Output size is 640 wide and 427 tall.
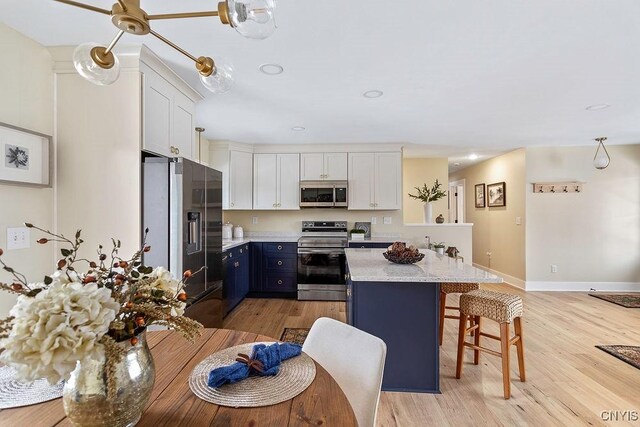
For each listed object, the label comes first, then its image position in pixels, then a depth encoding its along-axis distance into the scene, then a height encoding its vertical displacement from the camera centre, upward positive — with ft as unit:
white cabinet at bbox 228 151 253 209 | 15.21 +1.73
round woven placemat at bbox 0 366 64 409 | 2.61 -1.61
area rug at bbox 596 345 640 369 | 8.38 -4.06
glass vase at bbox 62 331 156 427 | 2.15 -1.30
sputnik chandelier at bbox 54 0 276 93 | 2.90 +2.01
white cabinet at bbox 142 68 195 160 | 7.06 +2.49
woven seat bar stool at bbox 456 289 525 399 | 6.66 -2.31
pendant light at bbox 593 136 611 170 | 14.49 +2.61
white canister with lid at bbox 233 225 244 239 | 15.66 -0.99
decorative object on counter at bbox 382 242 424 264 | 7.46 -1.02
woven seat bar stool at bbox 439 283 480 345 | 8.79 -2.20
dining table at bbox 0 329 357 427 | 2.41 -1.66
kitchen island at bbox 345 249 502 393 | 6.84 -2.46
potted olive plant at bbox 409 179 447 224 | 15.66 +0.61
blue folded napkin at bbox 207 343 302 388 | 2.95 -1.59
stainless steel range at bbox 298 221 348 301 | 13.97 -2.60
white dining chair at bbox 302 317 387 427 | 3.25 -1.74
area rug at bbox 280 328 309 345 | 9.80 -4.08
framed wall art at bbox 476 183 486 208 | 20.51 +1.19
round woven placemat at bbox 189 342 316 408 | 2.71 -1.67
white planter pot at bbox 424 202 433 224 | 15.88 +0.03
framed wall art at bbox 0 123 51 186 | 5.71 +1.18
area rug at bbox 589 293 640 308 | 13.24 -3.96
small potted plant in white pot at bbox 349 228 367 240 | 15.38 -1.03
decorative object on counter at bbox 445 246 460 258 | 15.50 -1.95
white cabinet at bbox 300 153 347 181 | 15.56 +2.45
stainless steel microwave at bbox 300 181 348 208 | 15.31 +1.00
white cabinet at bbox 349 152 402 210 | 15.47 +1.47
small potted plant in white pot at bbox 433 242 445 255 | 15.30 -1.69
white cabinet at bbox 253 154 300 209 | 15.67 +1.63
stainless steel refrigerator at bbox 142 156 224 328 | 6.94 -0.14
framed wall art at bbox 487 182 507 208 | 17.90 +1.17
